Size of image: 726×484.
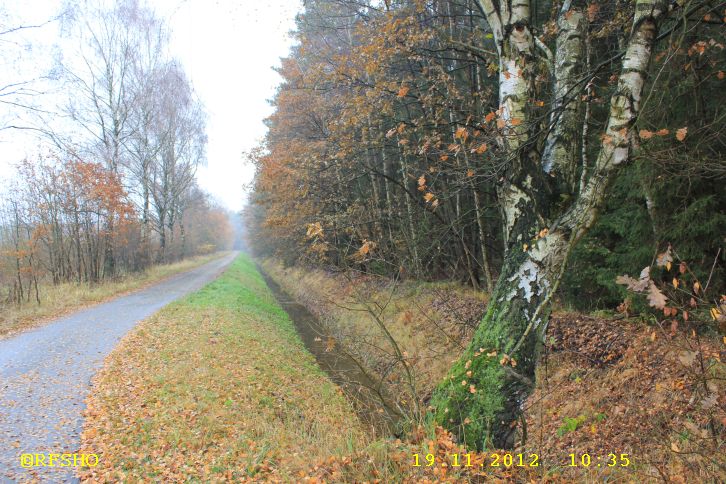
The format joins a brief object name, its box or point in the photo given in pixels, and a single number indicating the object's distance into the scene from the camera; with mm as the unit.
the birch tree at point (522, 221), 3420
